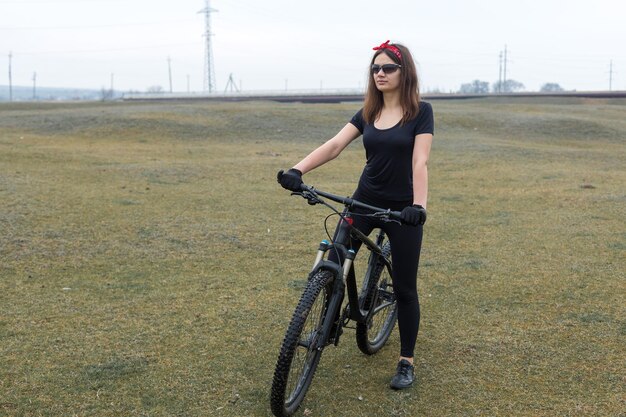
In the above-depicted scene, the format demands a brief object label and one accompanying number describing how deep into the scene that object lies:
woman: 4.04
